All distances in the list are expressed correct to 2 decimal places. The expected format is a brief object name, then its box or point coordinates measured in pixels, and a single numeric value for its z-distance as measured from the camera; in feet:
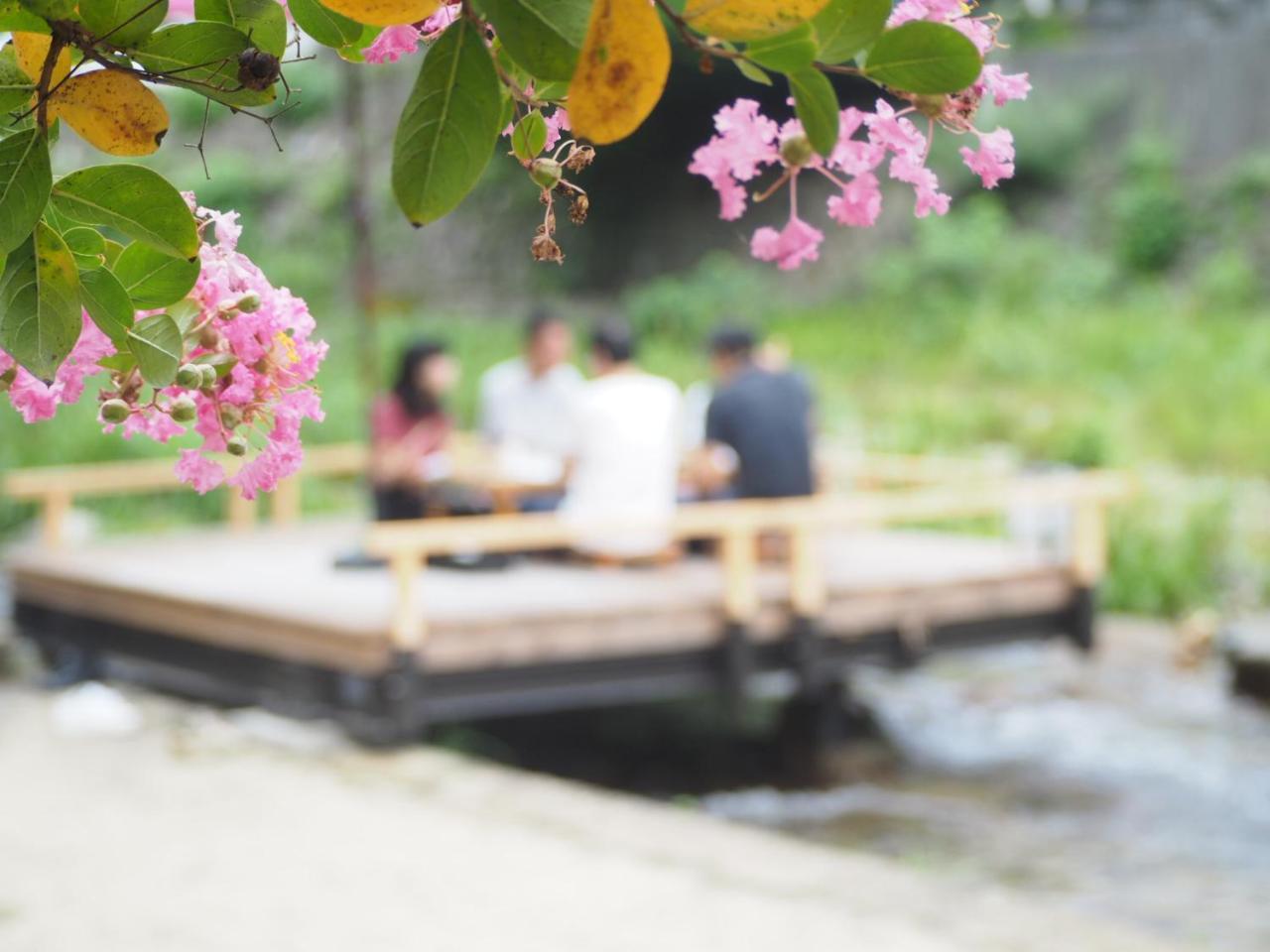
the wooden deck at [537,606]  17.04
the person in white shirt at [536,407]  21.84
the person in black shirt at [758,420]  19.66
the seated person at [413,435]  19.94
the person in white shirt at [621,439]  19.08
